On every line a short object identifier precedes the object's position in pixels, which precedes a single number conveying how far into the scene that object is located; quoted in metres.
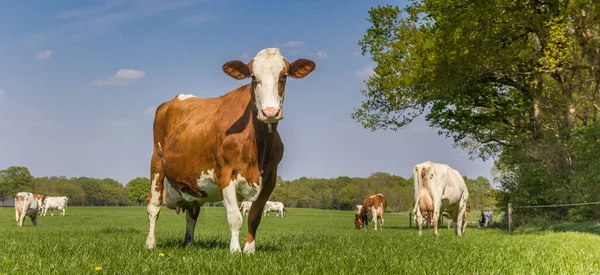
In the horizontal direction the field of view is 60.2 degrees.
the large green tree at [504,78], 21.00
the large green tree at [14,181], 122.00
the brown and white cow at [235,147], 6.65
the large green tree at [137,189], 148.12
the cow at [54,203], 53.50
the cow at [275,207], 72.00
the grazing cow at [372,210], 31.97
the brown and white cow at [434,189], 16.66
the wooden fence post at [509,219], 21.11
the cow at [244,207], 59.18
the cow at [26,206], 28.03
